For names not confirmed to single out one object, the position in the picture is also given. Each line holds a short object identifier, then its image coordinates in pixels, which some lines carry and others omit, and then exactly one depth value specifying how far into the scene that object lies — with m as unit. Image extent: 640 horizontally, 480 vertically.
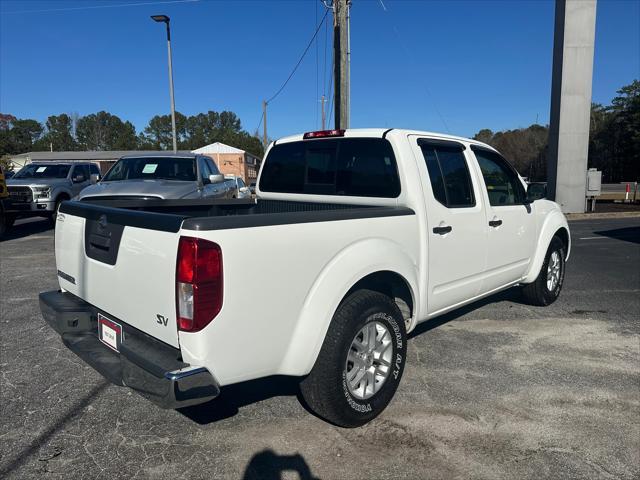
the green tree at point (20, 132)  110.47
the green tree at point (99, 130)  123.56
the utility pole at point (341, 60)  12.02
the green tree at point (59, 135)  118.16
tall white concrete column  16.57
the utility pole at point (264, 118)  48.22
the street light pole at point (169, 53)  21.09
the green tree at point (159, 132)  114.34
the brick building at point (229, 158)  60.84
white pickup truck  2.37
